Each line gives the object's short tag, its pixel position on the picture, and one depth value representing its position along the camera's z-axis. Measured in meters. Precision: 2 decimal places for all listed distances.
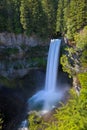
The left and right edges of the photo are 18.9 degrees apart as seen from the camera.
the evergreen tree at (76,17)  44.59
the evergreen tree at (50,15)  51.60
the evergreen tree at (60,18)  51.56
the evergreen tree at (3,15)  50.03
